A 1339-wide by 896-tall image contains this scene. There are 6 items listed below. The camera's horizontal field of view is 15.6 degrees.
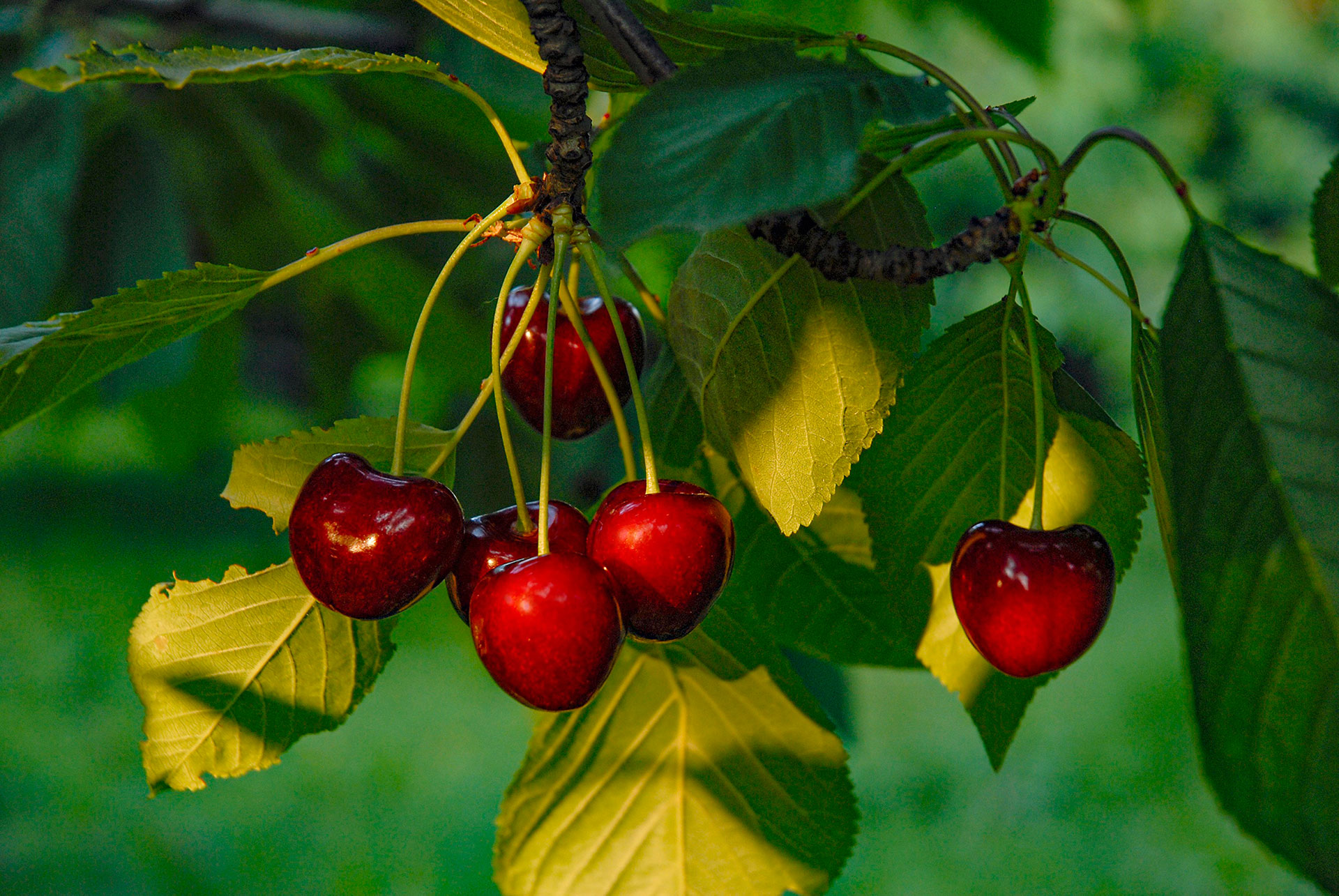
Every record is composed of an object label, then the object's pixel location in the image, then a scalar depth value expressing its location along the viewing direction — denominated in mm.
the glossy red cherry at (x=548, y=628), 684
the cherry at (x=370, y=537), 691
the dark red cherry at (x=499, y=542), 708
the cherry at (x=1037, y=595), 696
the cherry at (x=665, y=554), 693
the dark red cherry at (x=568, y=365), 733
